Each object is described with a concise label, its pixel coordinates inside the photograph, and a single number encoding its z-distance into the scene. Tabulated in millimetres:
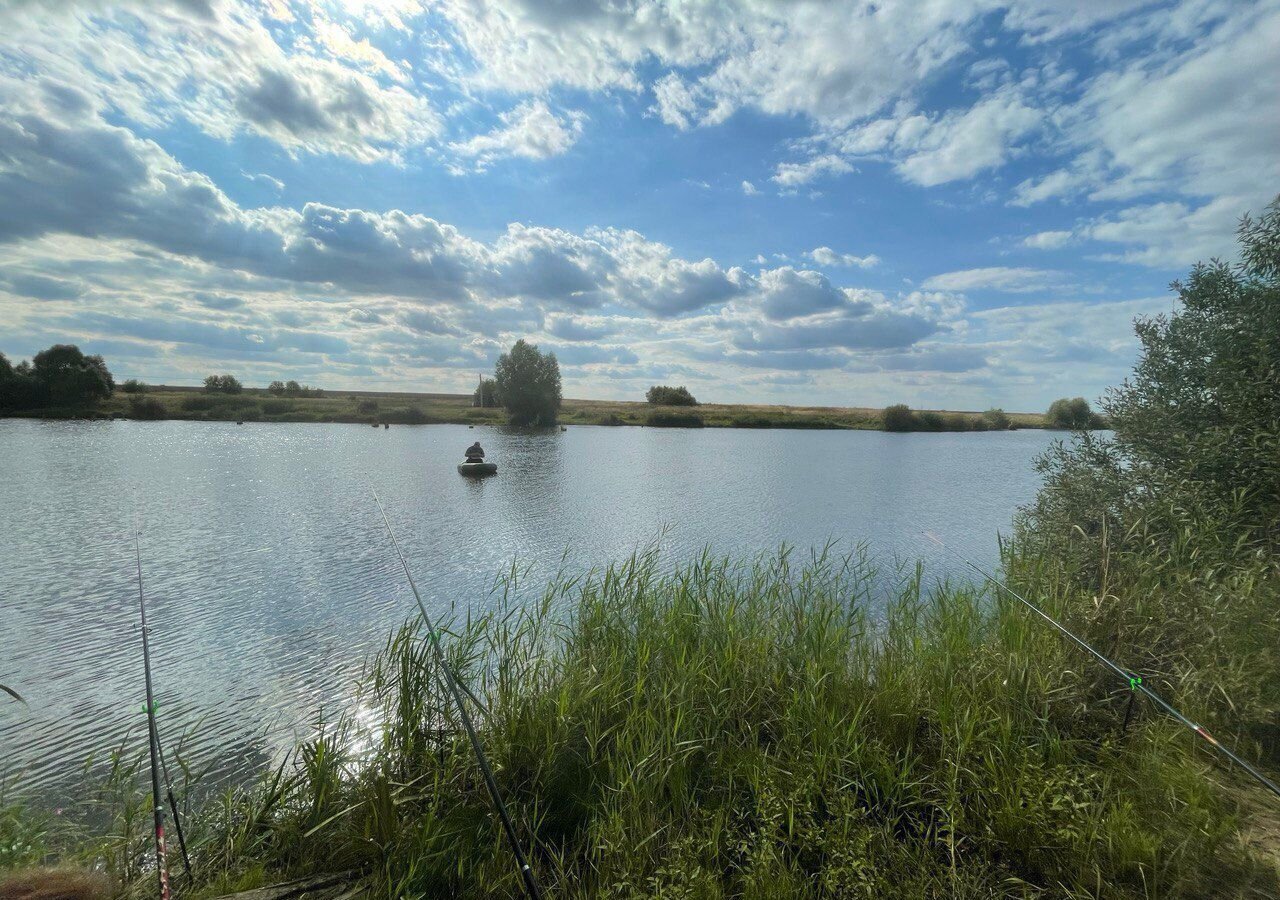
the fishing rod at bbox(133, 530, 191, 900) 2232
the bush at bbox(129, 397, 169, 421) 64375
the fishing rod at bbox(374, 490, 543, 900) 2338
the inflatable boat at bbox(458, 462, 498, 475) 25344
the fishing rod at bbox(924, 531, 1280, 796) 2427
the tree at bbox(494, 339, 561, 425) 63469
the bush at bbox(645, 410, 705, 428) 82062
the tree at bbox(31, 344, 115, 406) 53031
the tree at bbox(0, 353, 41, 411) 51562
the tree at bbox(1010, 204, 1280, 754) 4141
